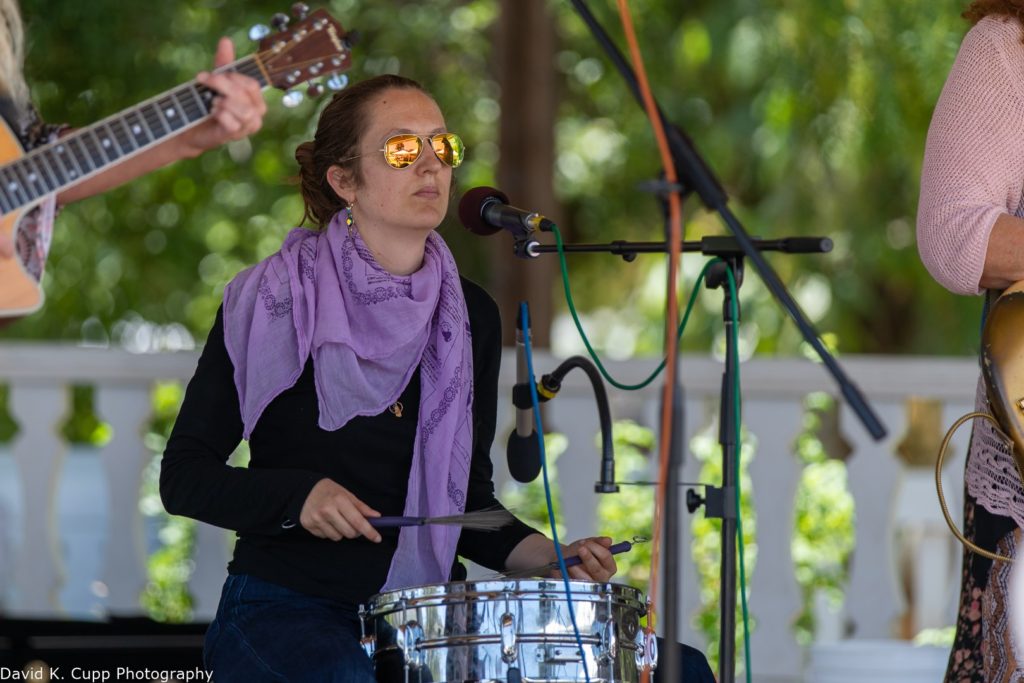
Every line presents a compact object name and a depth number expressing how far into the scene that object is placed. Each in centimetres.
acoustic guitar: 687
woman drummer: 606
